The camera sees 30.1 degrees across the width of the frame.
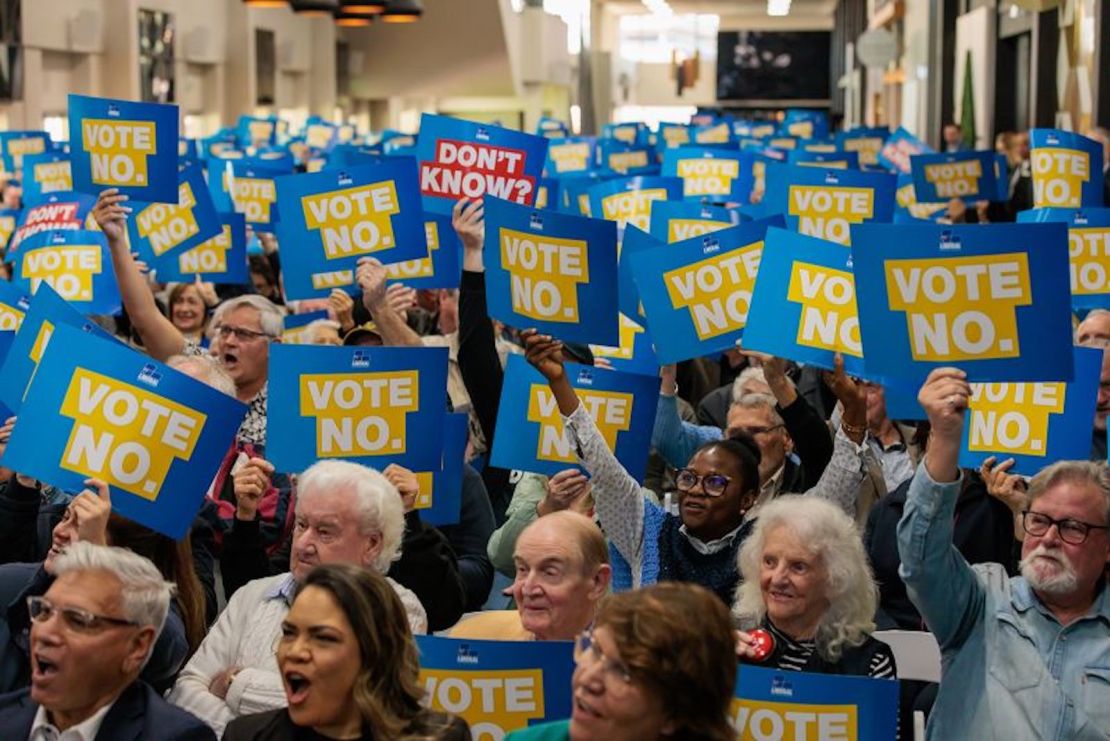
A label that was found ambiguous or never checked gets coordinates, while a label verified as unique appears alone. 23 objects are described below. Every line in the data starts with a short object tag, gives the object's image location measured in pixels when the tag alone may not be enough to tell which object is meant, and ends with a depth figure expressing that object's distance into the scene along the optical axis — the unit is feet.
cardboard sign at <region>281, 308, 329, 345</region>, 29.78
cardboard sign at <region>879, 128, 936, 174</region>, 61.22
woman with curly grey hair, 15.61
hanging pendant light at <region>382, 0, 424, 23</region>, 104.53
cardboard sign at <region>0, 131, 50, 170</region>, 56.39
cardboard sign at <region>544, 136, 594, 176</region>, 63.82
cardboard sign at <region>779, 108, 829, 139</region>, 95.04
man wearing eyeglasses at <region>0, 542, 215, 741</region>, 13.82
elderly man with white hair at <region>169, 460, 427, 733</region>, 16.37
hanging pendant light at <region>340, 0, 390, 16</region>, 100.01
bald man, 16.21
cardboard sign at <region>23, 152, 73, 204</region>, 46.44
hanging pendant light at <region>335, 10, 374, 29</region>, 102.84
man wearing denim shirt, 14.80
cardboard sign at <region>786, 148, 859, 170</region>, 54.03
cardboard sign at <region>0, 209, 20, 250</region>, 45.83
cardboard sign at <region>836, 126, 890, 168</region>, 76.84
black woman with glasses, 18.76
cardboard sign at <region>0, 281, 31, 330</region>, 25.48
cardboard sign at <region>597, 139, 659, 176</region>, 66.90
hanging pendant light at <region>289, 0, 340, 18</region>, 95.93
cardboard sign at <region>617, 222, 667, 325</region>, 27.99
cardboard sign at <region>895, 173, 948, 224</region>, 53.31
